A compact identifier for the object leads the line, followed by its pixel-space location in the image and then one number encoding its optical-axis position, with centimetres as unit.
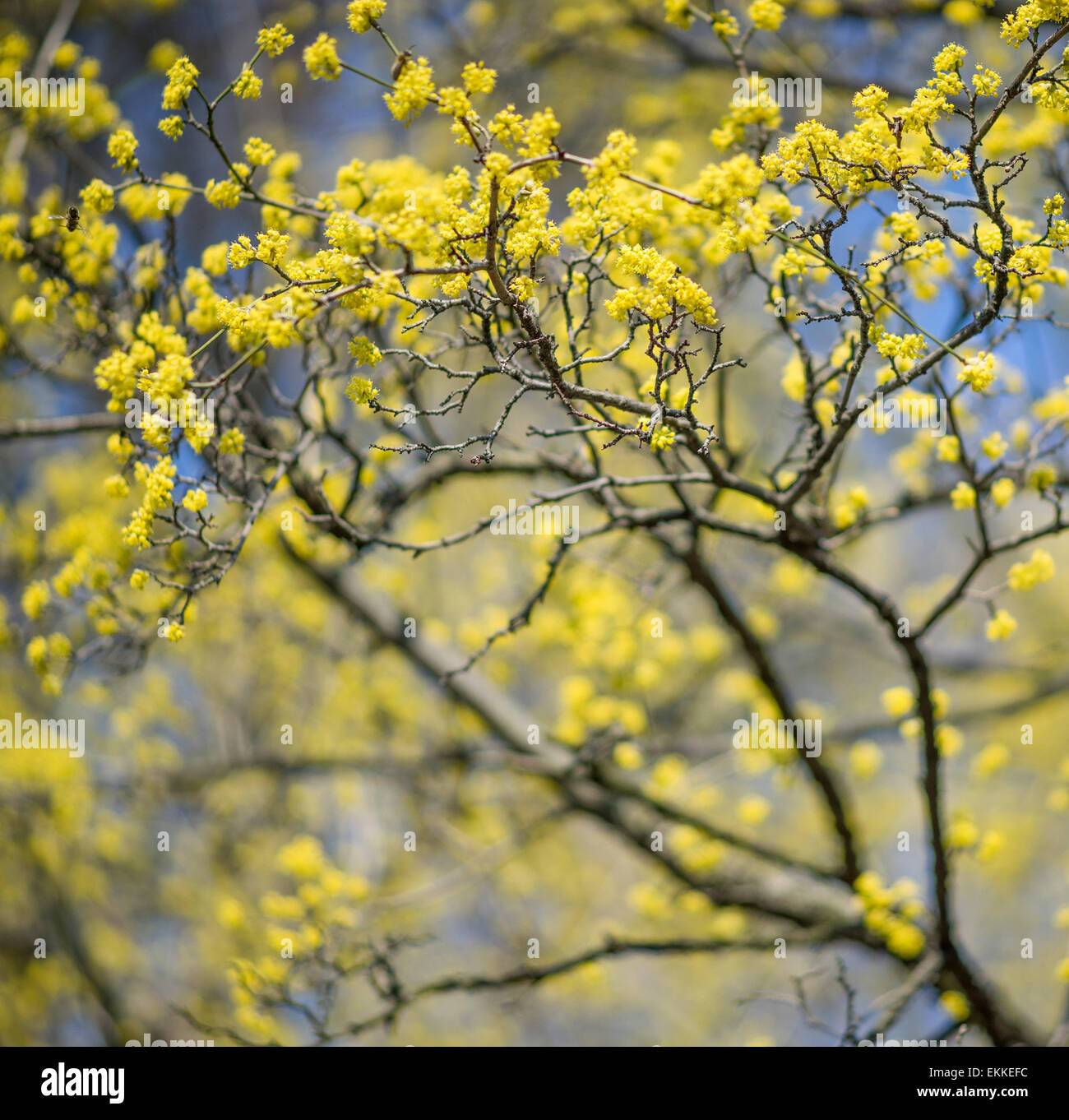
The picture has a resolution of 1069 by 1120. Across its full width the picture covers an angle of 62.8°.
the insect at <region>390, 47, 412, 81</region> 212
